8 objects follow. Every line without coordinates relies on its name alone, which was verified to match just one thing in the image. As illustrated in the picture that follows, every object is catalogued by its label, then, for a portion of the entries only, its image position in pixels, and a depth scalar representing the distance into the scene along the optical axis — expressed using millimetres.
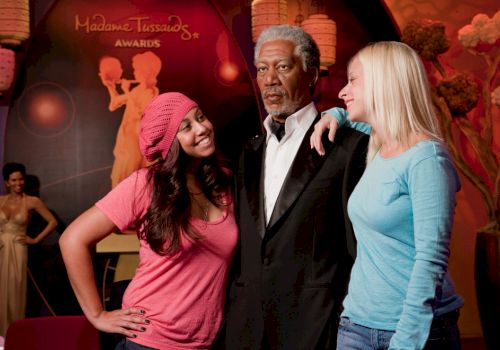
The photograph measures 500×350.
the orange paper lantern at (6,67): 5340
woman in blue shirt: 1593
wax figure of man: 2166
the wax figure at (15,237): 5422
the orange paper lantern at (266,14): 5458
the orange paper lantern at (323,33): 5508
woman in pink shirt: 2246
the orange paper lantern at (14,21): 5273
